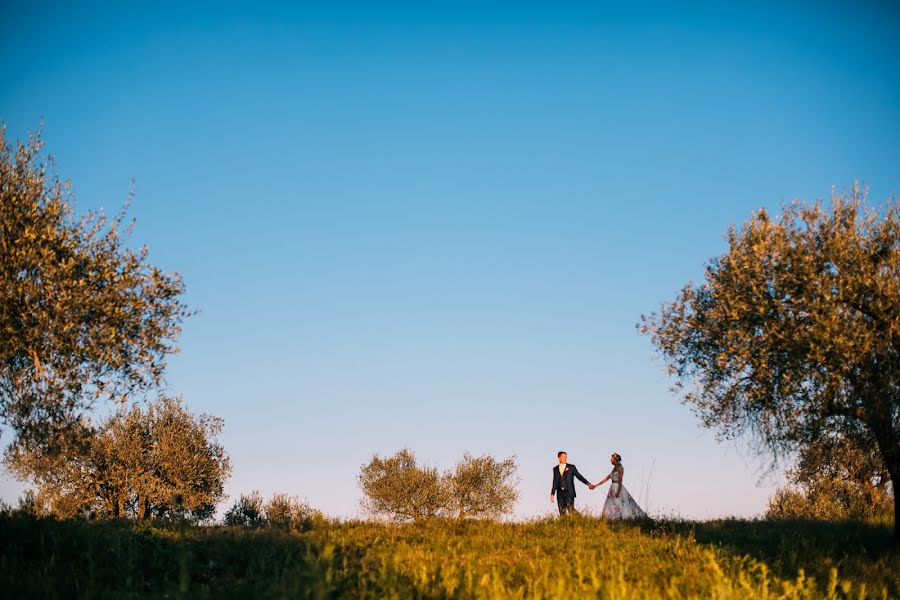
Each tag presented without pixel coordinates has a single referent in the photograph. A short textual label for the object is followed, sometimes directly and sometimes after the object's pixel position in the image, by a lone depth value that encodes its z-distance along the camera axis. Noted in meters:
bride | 24.67
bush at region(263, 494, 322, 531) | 47.35
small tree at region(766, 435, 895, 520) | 19.36
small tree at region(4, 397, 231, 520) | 39.66
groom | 24.38
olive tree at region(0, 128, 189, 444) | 18.70
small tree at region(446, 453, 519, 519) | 58.94
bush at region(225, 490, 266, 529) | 45.03
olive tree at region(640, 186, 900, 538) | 16.94
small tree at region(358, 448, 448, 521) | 58.72
